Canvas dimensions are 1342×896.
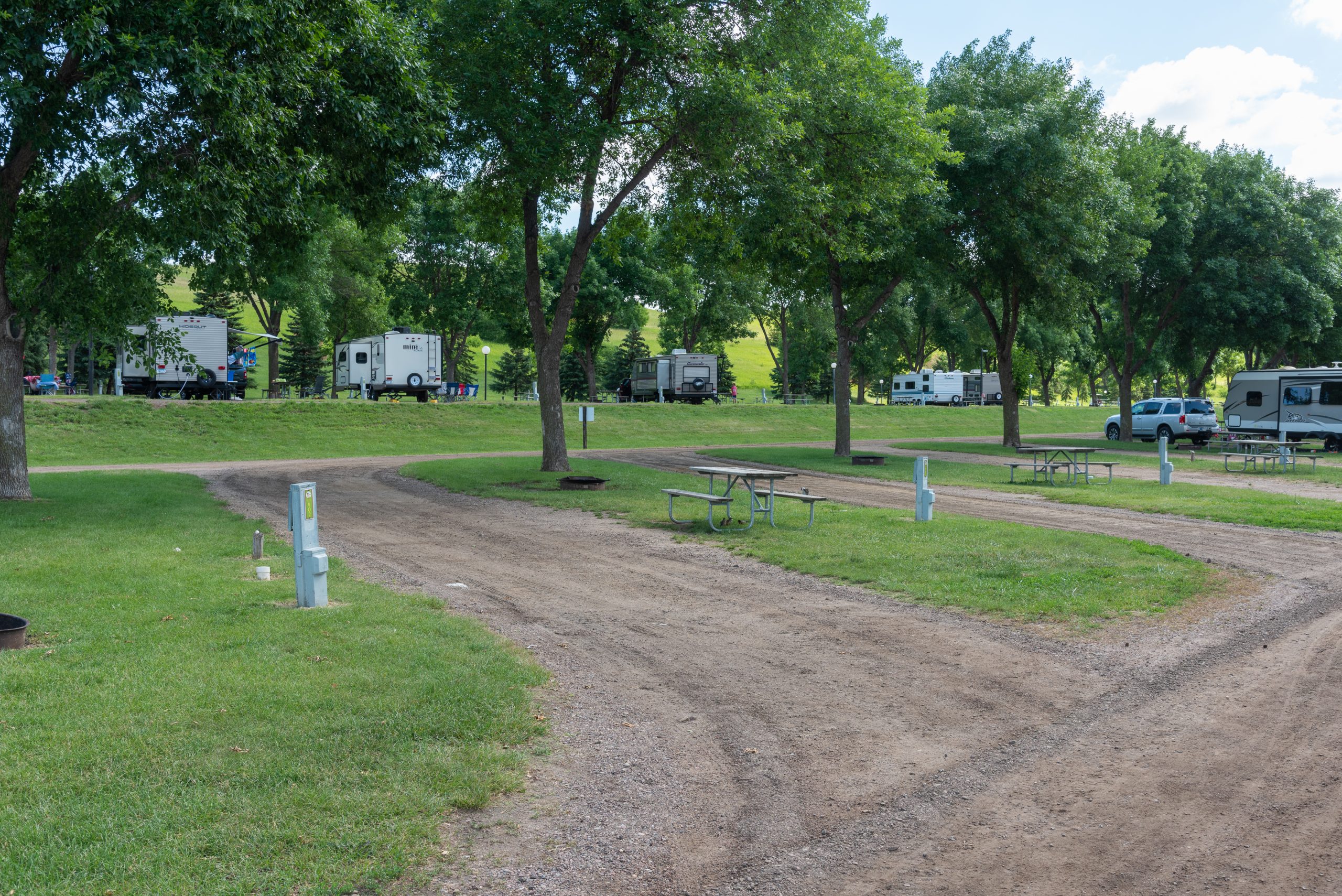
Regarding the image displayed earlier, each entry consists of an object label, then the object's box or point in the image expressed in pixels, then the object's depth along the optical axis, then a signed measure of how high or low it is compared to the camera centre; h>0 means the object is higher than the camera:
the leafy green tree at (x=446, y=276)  46.41 +6.20
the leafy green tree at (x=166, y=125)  11.86 +3.85
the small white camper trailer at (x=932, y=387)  66.31 +0.46
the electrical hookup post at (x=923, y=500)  14.02 -1.52
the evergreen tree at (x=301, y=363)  71.81 +3.27
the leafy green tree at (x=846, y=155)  19.70 +5.17
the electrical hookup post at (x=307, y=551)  8.27 -1.26
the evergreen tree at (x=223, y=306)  63.37 +6.89
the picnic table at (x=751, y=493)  13.41 -1.36
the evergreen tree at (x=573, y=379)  74.38 +1.64
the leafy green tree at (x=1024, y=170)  25.80 +5.94
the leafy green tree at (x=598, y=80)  17.62 +6.07
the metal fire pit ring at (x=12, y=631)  6.58 -1.50
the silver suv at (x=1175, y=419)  36.59 -1.14
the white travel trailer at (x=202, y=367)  35.53 +1.40
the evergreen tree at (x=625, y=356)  81.25 +3.80
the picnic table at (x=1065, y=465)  20.48 -1.62
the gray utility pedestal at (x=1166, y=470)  20.35 -1.67
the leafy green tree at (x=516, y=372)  85.44 +2.60
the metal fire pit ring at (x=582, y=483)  19.16 -1.65
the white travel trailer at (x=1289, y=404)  32.38 -0.53
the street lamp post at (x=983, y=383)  70.60 +0.79
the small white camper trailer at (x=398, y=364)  42.44 +1.73
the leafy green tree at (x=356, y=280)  41.09 +5.95
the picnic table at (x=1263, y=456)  23.92 -1.77
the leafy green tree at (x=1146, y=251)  30.95 +4.80
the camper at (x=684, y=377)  51.59 +1.14
